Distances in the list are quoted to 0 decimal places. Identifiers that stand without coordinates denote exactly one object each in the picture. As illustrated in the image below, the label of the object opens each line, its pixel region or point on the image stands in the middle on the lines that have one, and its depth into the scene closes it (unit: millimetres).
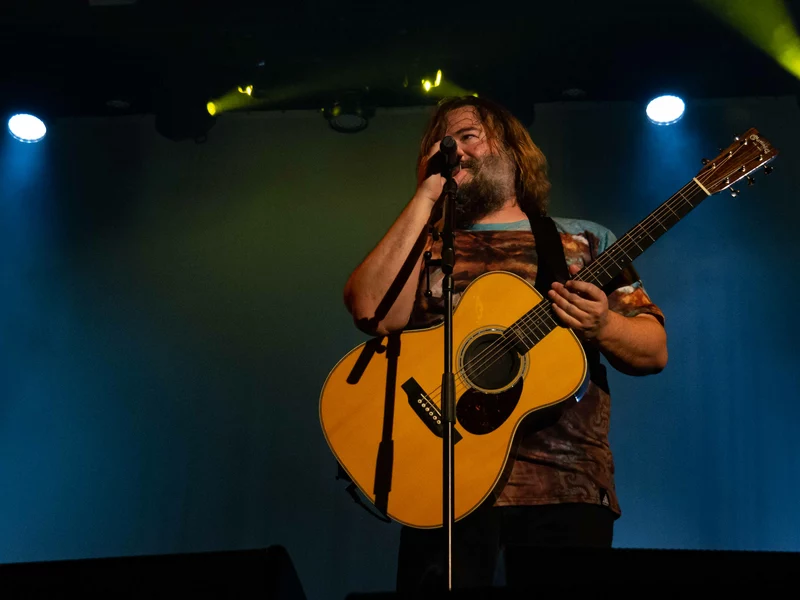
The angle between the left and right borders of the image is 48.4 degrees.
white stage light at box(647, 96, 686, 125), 4695
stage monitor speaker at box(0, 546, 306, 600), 1667
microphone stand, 2012
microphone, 2266
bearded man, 2434
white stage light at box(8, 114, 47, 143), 5184
